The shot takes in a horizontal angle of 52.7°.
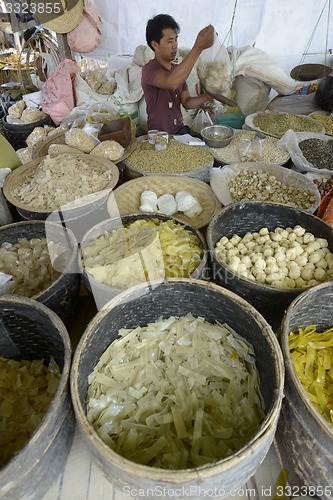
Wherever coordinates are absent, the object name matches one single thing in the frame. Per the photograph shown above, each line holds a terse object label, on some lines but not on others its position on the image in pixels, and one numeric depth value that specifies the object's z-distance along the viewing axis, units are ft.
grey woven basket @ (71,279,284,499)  2.62
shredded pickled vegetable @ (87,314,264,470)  3.34
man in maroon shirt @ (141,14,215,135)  7.50
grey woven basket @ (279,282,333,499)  3.03
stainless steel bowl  8.78
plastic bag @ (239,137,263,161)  8.29
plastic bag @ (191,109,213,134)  10.34
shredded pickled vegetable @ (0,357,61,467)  3.64
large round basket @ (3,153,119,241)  6.17
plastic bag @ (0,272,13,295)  4.97
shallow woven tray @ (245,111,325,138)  9.29
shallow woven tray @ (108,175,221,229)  7.00
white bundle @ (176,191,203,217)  6.98
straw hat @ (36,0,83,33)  10.67
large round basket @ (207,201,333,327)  4.58
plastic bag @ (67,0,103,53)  13.34
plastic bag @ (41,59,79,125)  10.59
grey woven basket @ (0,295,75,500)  2.75
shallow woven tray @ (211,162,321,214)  7.12
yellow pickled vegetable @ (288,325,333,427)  3.78
